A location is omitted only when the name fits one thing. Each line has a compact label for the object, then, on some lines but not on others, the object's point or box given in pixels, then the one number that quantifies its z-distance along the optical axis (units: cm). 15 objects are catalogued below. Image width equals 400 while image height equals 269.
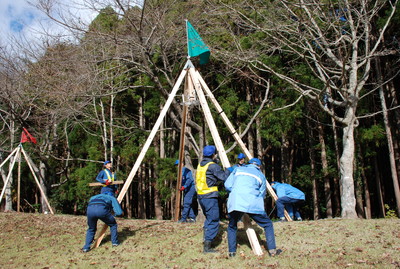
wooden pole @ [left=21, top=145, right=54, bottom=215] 1195
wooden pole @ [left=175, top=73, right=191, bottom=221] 760
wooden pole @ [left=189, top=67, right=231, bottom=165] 617
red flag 1285
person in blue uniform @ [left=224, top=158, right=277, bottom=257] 495
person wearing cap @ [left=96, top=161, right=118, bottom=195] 827
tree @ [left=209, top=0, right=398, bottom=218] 852
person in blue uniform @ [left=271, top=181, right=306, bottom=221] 875
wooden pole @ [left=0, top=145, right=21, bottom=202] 1197
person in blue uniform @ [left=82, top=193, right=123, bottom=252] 615
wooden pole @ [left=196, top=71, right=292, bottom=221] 684
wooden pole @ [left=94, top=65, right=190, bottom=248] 638
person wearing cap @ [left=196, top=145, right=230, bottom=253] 548
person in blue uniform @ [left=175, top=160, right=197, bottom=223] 861
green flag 802
